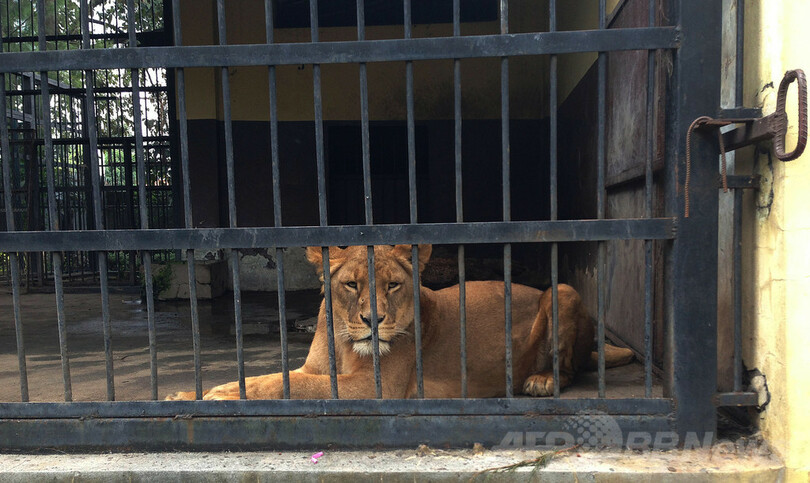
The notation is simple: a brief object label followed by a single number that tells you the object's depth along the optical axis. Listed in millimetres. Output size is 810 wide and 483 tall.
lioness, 3258
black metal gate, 2678
